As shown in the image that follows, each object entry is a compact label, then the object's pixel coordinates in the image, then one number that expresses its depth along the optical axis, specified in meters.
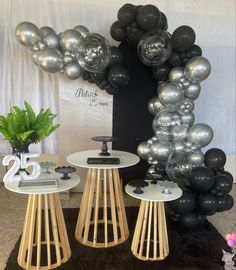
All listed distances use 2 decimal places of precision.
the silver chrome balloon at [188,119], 2.67
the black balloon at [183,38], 2.45
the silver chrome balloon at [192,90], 2.62
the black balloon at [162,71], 2.63
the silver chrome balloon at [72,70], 2.67
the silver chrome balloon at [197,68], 2.48
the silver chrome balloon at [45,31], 2.62
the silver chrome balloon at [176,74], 2.56
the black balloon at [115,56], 2.61
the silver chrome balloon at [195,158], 2.48
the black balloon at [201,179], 2.26
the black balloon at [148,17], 2.38
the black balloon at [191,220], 2.34
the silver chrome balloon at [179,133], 2.55
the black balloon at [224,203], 2.36
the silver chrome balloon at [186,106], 2.64
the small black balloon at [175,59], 2.56
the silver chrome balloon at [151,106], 2.73
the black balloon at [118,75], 2.58
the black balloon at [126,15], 2.47
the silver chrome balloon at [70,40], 2.54
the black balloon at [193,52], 2.57
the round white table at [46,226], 1.83
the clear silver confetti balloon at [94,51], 2.40
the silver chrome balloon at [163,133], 2.58
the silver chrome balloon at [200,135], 2.56
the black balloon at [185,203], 2.28
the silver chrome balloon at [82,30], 2.63
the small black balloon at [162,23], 2.54
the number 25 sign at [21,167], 1.86
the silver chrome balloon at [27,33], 2.54
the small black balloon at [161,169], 2.60
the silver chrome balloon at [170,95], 2.48
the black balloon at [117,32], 2.59
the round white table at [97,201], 2.16
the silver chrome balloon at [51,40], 2.60
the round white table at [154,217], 1.93
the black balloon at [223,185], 2.32
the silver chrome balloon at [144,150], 2.55
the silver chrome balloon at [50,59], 2.51
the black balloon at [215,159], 2.52
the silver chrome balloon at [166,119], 2.56
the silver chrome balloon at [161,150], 2.44
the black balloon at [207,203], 2.27
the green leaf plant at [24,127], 1.81
